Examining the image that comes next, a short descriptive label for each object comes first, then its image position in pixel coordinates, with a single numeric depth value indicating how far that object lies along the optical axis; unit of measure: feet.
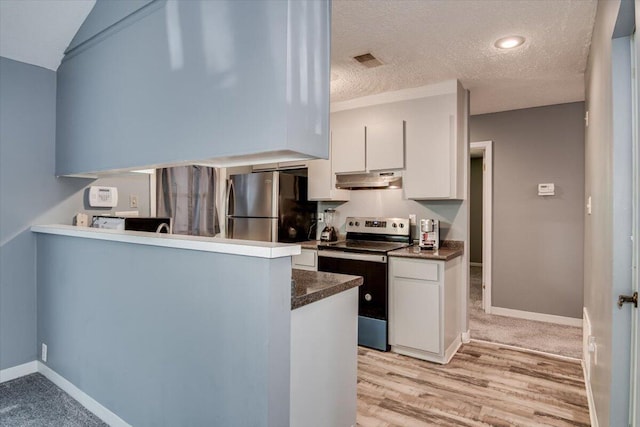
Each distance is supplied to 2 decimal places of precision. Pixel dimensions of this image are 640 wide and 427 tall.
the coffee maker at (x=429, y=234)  11.12
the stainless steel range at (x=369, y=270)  10.64
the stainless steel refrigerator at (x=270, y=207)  13.21
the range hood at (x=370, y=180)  11.95
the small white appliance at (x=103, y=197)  8.80
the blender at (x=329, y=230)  13.21
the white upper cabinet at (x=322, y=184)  13.02
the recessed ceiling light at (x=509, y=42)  8.32
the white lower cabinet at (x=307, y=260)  11.88
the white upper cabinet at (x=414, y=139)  10.90
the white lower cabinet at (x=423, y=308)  9.88
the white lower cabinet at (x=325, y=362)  5.01
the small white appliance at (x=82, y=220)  8.52
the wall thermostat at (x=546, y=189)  13.52
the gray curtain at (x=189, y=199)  13.01
